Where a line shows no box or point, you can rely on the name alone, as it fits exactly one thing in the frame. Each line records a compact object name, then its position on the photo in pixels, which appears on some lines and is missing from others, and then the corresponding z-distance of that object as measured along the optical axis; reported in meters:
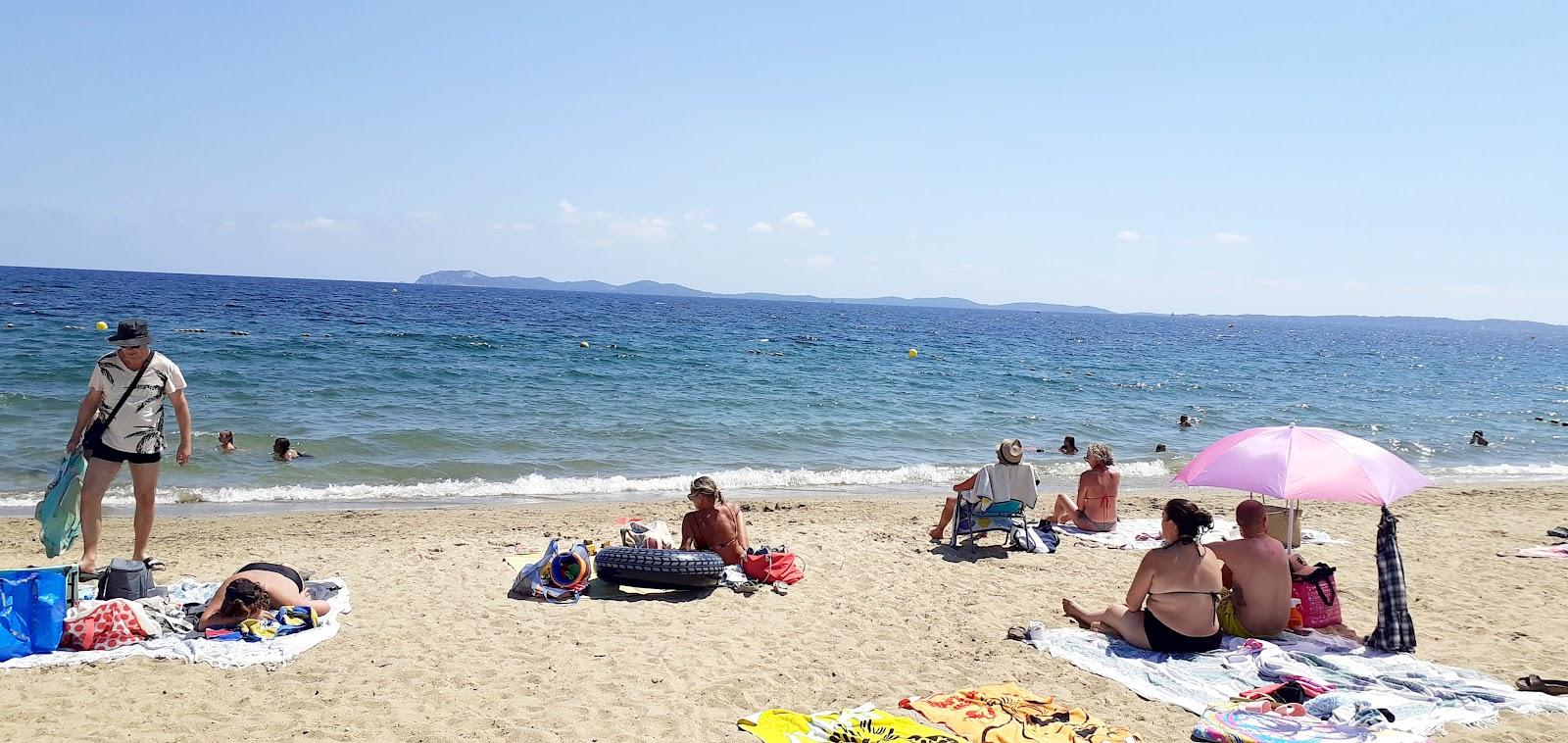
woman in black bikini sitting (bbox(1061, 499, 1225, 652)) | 5.68
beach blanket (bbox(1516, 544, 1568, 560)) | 9.04
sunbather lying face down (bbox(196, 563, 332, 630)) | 5.64
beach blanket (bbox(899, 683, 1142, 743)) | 4.58
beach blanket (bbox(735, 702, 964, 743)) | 4.51
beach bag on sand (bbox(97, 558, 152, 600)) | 5.91
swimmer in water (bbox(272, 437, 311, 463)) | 13.36
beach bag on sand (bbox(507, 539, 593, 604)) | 6.76
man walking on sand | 6.30
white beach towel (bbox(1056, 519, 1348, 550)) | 9.26
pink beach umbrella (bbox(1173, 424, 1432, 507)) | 5.90
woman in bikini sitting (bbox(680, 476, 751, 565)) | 7.47
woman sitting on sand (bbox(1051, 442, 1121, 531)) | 9.52
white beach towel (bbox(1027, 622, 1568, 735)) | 5.01
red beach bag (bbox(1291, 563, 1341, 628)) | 6.36
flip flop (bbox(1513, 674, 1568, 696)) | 5.27
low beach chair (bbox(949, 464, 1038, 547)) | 8.66
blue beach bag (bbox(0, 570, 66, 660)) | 5.13
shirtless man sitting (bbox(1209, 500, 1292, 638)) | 6.03
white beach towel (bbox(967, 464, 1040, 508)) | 8.65
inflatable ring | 6.82
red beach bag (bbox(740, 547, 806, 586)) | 7.39
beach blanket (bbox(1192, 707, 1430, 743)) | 4.57
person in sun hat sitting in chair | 8.66
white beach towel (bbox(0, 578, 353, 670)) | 5.10
